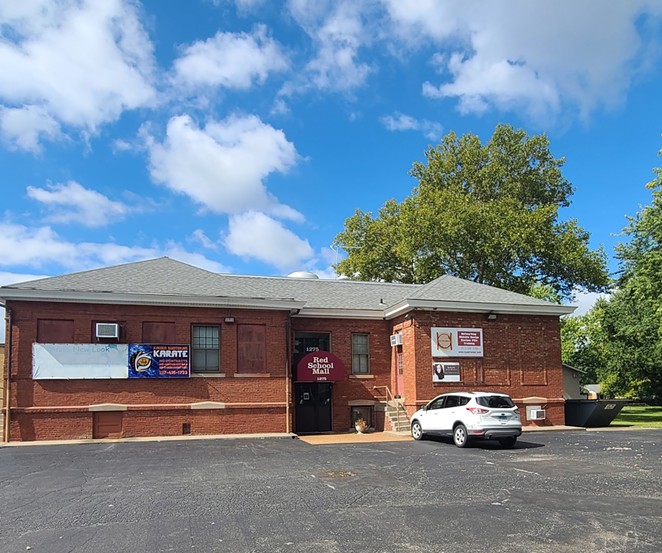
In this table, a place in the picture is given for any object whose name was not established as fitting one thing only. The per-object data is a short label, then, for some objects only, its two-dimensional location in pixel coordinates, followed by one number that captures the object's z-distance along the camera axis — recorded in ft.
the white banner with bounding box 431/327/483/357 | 79.87
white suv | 58.49
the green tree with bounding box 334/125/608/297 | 133.90
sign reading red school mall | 77.92
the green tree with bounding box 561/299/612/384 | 153.89
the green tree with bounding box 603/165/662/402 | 88.12
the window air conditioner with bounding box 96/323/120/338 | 71.05
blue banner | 71.97
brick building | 69.87
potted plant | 78.87
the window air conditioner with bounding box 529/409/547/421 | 81.90
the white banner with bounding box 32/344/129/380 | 69.46
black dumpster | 83.57
